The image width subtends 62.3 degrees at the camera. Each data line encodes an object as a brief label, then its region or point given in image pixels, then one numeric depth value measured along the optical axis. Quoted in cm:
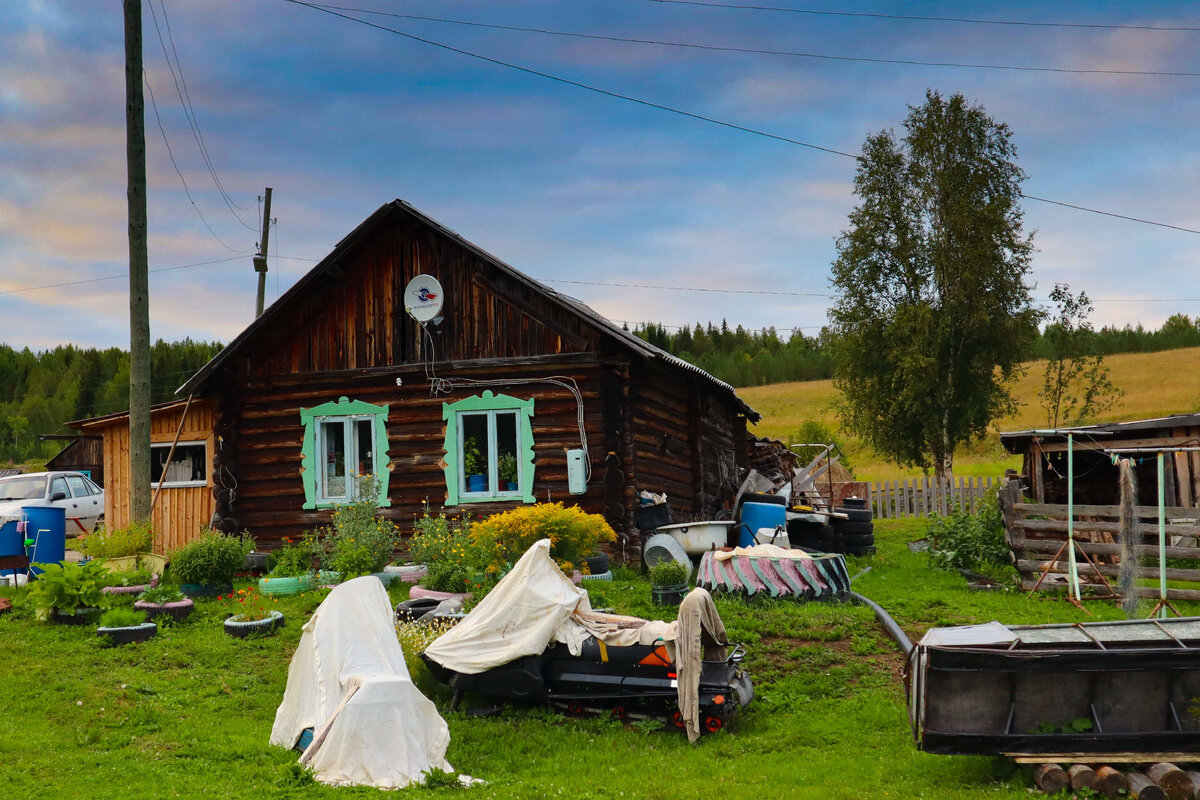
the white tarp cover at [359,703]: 784
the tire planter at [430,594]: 1310
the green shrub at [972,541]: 1698
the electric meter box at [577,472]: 1659
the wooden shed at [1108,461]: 1600
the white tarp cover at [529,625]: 979
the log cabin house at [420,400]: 1698
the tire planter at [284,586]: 1507
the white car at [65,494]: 2316
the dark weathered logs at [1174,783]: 698
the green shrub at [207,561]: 1485
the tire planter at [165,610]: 1300
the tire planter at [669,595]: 1308
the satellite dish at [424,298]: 1762
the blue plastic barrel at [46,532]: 1520
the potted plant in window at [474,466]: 1739
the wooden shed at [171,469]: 1933
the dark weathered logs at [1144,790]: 697
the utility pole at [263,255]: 2642
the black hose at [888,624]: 1107
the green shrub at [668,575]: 1327
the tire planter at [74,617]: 1280
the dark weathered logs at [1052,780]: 727
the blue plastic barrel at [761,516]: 1836
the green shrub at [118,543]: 1600
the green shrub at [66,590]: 1272
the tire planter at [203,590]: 1495
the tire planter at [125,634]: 1193
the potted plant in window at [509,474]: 1738
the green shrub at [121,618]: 1212
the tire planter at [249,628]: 1228
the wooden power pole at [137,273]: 1691
